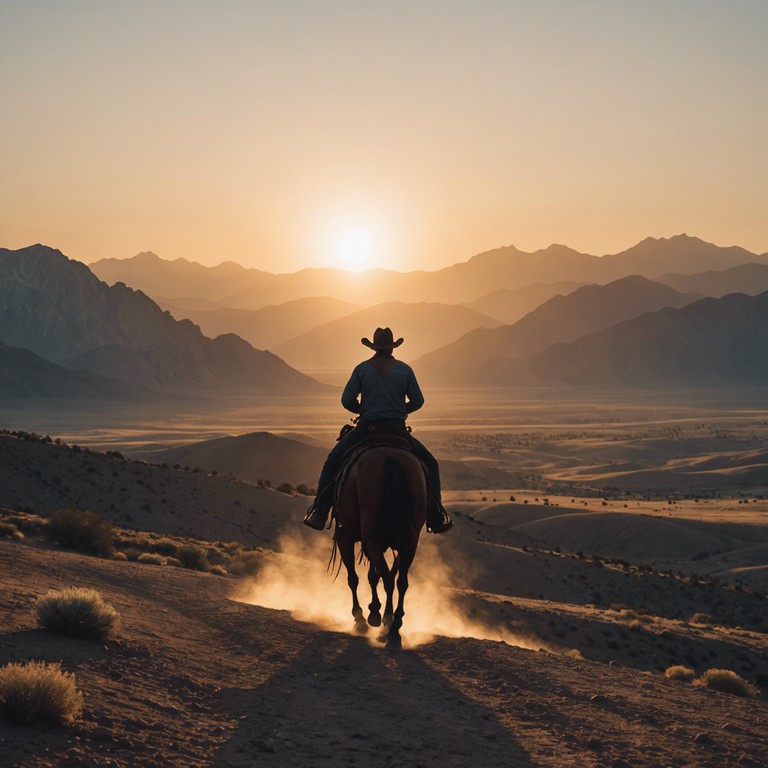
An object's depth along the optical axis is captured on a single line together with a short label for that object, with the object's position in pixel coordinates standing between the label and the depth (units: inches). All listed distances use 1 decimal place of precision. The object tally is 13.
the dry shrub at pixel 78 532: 739.4
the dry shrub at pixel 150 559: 749.3
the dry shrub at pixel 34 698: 256.5
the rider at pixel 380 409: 471.2
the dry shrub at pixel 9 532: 729.5
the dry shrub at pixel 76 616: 356.8
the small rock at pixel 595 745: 294.7
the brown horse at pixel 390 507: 434.3
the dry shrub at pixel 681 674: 556.7
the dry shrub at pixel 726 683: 510.3
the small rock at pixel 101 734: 260.4
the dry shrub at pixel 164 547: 871.1
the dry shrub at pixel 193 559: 811.4
